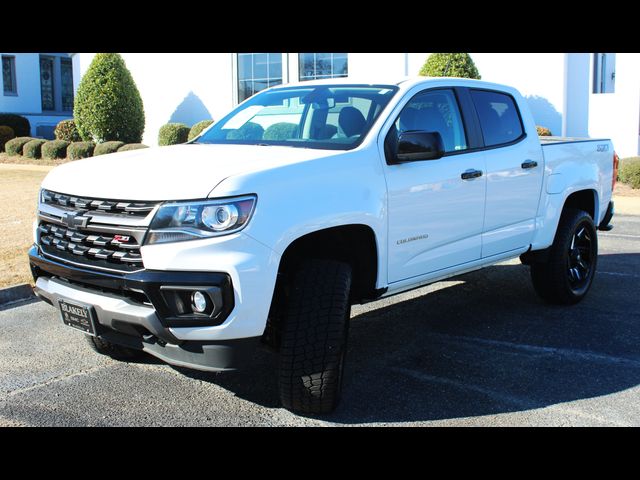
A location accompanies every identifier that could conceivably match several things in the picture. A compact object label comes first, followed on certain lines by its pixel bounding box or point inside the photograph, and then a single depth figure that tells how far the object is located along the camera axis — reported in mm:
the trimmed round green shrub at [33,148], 22219
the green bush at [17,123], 27828
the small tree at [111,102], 20938
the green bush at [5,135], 25391
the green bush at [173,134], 19734
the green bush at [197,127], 18577
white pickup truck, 3699
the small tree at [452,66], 16078
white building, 15852
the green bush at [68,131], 23906
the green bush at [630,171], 14727
